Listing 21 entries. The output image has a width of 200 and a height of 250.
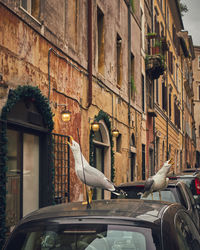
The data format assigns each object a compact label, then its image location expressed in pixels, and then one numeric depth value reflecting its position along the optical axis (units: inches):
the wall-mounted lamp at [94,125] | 455.7
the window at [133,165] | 700.2
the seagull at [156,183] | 230.9
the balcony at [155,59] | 827.4
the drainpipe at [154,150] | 922.2
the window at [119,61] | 620.4
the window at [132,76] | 691.5
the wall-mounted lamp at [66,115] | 364.2
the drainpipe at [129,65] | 660.4
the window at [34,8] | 333.8
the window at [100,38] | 524.1
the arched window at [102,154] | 509.7
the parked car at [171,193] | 251.6
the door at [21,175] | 291.7
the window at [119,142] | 609.3
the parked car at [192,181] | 377.7
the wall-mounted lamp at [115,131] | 544.7
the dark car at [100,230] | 112.7
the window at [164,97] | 1085.1
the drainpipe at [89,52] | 449.6
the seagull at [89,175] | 169.0
